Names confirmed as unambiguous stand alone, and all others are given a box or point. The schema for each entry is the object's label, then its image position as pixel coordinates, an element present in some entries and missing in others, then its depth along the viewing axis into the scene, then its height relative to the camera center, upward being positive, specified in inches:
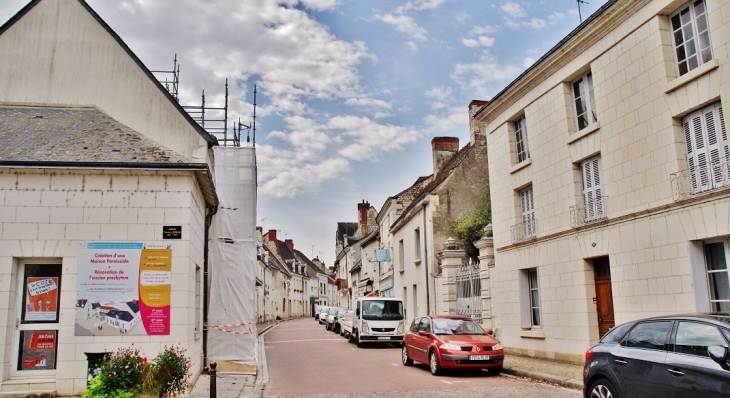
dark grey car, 239.9 -32.0
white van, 925.2 -37.6
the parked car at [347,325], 1055.2 -52.2
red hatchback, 523.8 -46.8
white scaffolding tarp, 585.6 +35.0
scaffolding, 694.0 +226.2
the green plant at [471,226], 978.1 +114.6
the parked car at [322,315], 1752.6 -51.9
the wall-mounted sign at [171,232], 406.0 +49.1
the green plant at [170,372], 351.3 -42.5
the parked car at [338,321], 1288.4 -52.4
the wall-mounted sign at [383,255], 1320.1 +95.1
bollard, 350.0 -47.9
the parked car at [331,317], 1414.9 -48.4
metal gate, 817.5 +4.4
